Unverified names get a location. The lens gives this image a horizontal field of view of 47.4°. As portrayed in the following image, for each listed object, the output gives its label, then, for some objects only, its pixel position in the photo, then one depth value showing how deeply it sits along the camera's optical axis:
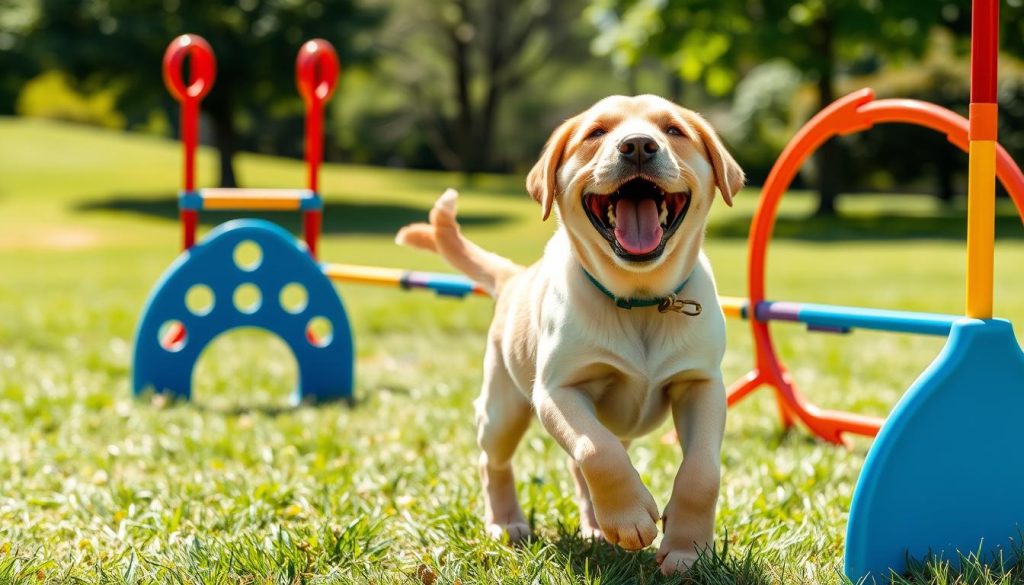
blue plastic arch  5.80
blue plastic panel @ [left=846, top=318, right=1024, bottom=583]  2.82
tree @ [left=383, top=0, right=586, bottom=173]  36.00
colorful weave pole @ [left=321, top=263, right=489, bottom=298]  5.35
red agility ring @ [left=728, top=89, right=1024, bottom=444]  3.83
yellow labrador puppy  2.86
